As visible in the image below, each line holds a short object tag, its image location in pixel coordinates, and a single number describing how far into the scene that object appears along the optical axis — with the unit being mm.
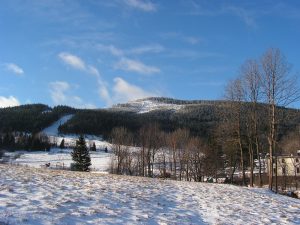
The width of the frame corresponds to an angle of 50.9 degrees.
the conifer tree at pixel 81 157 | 57964
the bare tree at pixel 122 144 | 59792
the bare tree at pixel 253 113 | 27469
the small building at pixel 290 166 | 83398
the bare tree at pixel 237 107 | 29119
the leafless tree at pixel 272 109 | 25028
